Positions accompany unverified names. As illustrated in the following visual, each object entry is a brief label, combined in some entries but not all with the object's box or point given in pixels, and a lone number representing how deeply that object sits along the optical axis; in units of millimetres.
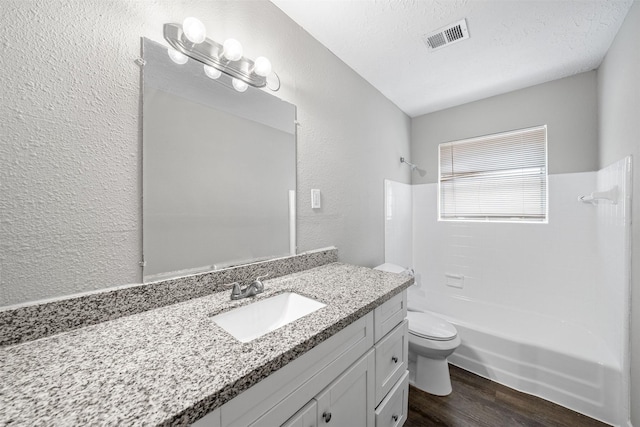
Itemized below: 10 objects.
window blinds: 2230
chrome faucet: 988
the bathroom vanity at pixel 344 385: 599
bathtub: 1505
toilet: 1680
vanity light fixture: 955
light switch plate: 1564
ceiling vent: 1486
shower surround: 1527
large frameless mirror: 917
